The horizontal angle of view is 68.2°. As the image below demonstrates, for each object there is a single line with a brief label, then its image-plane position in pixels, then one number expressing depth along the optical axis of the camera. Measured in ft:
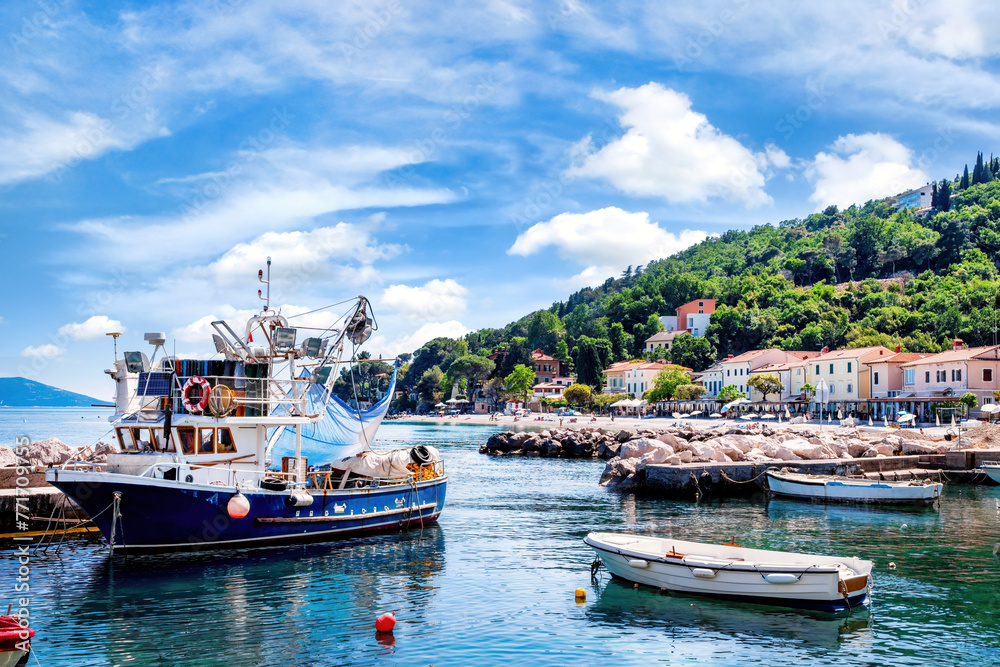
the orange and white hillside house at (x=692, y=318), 483.10
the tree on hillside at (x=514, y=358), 554.87
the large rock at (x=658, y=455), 124.35
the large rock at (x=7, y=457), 94.97
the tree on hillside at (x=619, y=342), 506.44
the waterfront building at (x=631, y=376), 409.28
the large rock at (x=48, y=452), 102.83
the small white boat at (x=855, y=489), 107.55
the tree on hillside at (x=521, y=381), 486.38
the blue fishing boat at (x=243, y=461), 67.15
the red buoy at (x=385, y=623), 49.39
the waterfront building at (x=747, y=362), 336.70
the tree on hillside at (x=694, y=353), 424.05
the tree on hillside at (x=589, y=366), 428.56
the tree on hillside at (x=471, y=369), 556.92
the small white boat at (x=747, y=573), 53.31
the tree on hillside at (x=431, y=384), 624.59
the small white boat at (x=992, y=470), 130.31
